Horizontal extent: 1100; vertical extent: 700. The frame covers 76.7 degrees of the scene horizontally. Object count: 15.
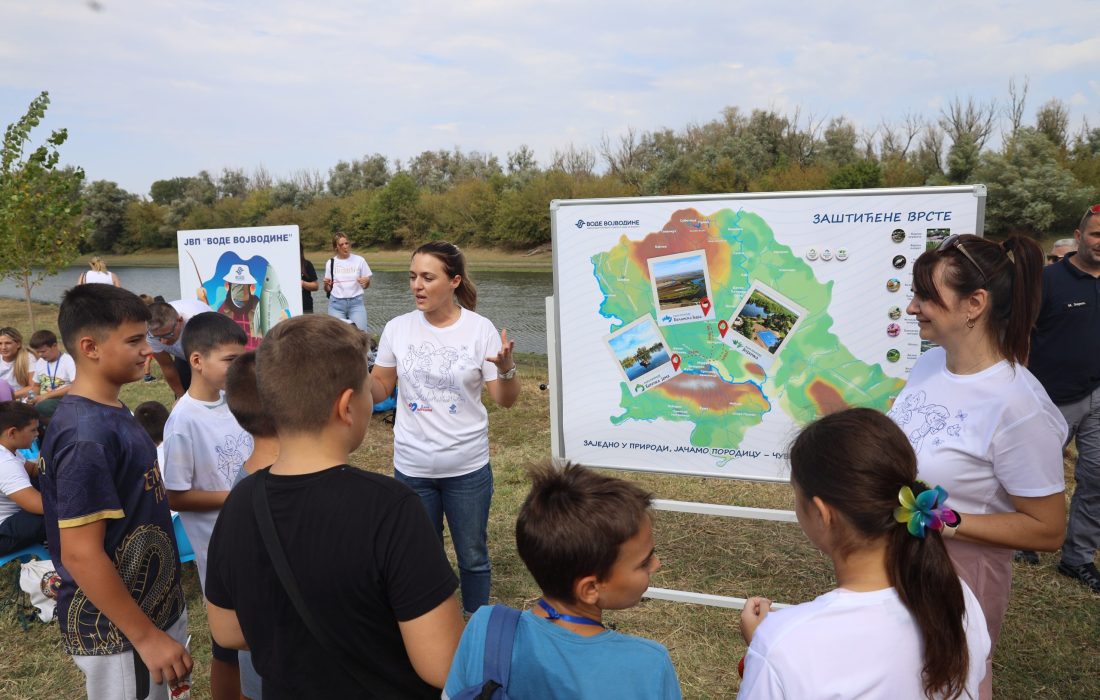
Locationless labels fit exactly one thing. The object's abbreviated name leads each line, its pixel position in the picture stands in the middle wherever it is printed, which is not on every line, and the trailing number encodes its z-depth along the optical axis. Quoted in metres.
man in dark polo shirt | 3.89
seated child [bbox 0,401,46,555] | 3.66
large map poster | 3.04
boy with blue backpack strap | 1.21
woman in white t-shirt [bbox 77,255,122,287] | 11.44
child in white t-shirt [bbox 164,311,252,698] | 2.53
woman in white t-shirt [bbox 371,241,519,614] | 3.02
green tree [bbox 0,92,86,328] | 13.52
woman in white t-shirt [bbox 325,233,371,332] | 9.34
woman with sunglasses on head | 1.80
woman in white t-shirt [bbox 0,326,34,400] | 7.00
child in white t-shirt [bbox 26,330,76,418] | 6.99
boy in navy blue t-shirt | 1.88
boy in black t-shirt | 1.33
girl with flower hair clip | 1.19
